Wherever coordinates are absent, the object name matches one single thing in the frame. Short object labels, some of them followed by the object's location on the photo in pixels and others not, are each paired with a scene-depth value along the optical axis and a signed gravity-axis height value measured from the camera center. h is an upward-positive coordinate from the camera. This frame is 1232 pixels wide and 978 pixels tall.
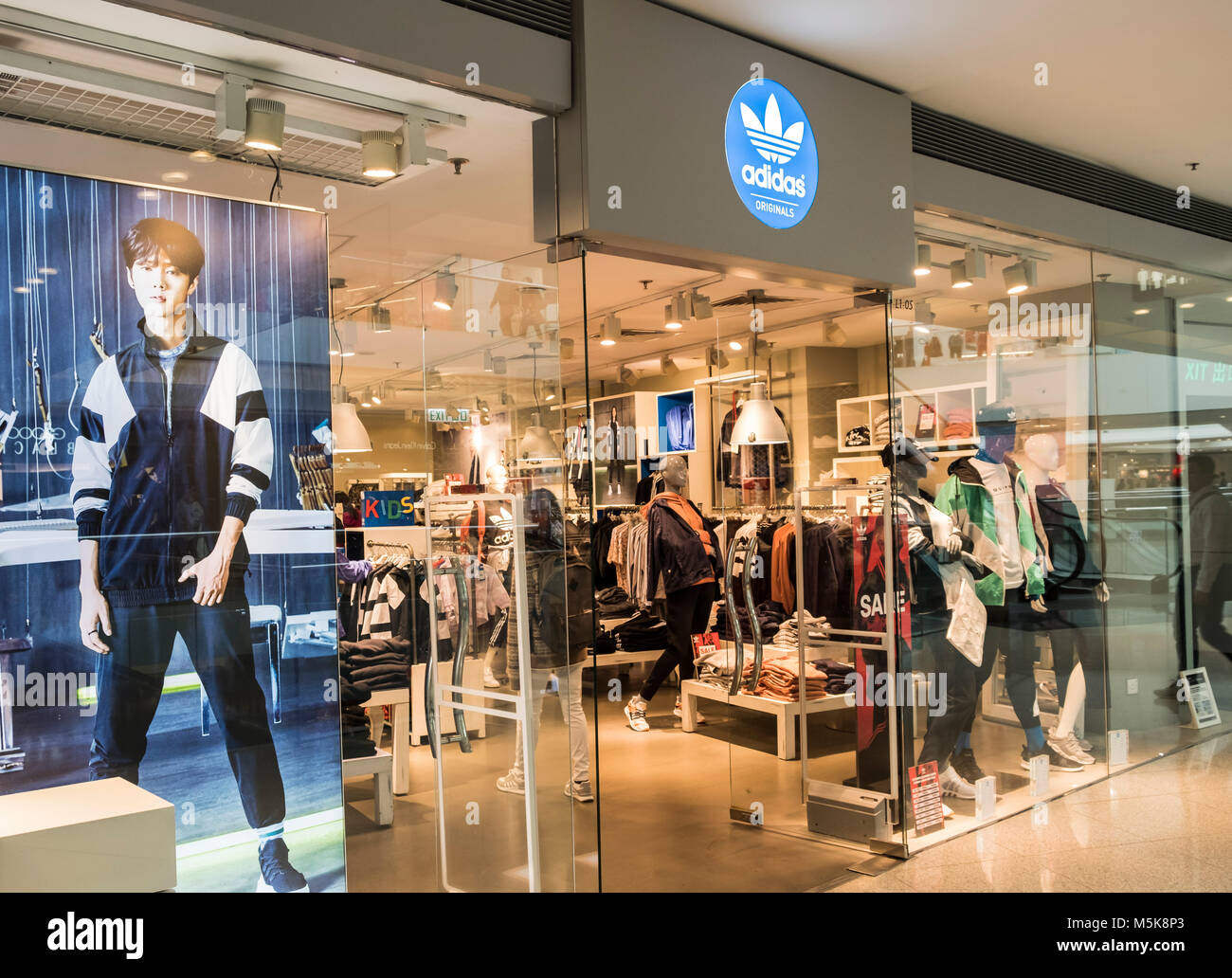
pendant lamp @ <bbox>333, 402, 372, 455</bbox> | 2.95 +0.20
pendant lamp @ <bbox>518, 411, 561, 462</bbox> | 3.41 +0.17
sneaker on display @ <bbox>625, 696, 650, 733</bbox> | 6.85 -1.60
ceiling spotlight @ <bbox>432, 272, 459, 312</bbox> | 3.24 +0.68
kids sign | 3.02 -0.04
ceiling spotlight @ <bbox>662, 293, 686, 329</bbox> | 4.89 +0.92
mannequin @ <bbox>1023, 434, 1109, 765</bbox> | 5.39 -0.62
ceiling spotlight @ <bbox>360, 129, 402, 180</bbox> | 3.09 +1.11
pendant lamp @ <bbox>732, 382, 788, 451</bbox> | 4.52 +0.31
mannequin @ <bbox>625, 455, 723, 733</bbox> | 6.34 -0.46
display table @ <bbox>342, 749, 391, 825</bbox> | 2.99 -0.88
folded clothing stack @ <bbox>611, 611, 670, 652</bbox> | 7.93 -1.17
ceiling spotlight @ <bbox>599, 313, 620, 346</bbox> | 6.28 +1.09
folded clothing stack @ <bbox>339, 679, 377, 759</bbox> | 2.98 -0.70
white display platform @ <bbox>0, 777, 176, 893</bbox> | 1.92 -0.71
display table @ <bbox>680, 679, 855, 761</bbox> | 4.75 -1.15
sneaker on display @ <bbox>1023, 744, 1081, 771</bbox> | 5.22 -1.53
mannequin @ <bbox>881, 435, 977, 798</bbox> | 4.61 -0.52
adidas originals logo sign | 3.77 +1.35
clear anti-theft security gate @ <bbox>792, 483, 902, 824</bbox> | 4.38 -0.71
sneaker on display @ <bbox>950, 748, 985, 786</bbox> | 4.78 -1.40
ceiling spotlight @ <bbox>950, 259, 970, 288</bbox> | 4.98 +1.09
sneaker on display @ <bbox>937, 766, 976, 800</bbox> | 4.72 -1.48
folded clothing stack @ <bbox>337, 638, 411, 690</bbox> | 3.00 -0.53
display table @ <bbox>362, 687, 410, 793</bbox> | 3.07 -0.73
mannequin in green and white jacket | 4.97 -0.35
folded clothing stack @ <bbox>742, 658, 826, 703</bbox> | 4.98 -1.00
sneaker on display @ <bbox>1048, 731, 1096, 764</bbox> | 5.34 -1.48
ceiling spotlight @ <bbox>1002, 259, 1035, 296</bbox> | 5.30 +1.15
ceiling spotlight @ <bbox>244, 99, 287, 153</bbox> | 2.82 +1.11
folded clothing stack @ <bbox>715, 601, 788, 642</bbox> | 4.83 -0.65
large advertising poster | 2.45 -0.05
